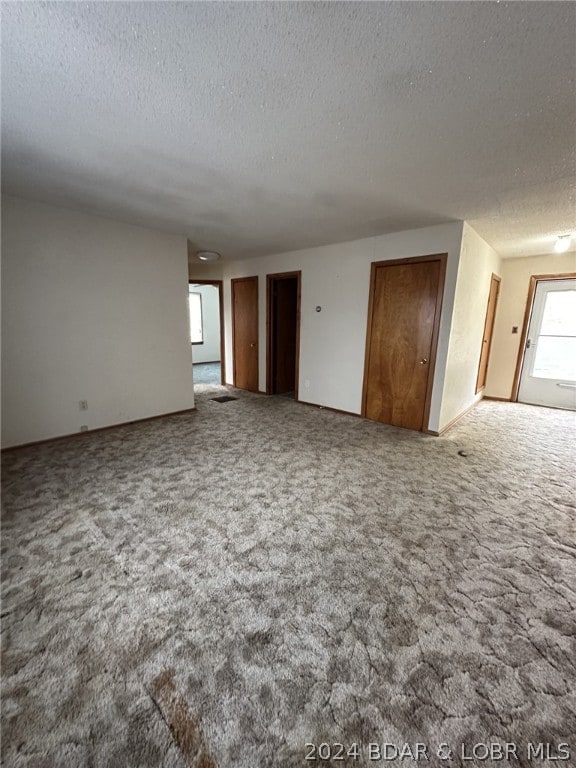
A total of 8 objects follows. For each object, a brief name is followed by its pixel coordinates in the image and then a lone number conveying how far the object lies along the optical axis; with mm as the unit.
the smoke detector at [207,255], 4832
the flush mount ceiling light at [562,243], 3848
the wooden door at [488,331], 5030
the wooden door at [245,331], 5734
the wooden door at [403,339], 3693
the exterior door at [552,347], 4961
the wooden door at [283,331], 5566
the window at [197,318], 8961
